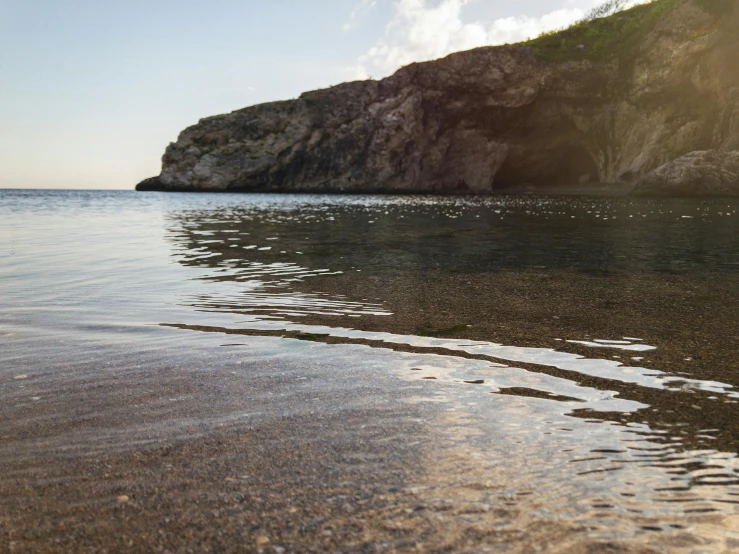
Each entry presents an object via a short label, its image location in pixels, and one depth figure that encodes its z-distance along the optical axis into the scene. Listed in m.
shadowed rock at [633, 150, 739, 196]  48.06
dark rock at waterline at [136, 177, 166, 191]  106.03
